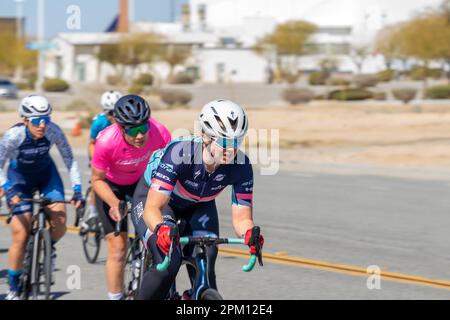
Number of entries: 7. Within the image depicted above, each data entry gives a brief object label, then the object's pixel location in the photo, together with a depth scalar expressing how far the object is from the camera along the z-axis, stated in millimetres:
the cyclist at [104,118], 23922
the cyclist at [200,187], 12250
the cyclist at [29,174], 17234
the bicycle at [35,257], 17312
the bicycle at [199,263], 12359
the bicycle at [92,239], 22430
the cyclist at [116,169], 16547
